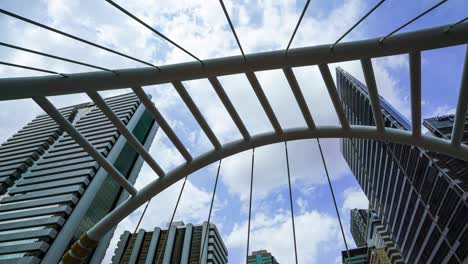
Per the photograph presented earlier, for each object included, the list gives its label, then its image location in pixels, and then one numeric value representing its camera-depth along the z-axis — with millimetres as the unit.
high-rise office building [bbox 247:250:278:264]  176625
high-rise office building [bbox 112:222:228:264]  95381
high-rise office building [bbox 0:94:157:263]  68188
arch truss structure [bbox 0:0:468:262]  5875
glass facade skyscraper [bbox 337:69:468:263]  49156
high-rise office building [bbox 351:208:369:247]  194475
